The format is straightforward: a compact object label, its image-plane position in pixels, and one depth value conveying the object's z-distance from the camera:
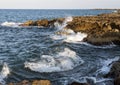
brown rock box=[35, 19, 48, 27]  57.09
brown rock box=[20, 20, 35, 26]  59.28
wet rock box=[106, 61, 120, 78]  15.02
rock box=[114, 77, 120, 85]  13.32
